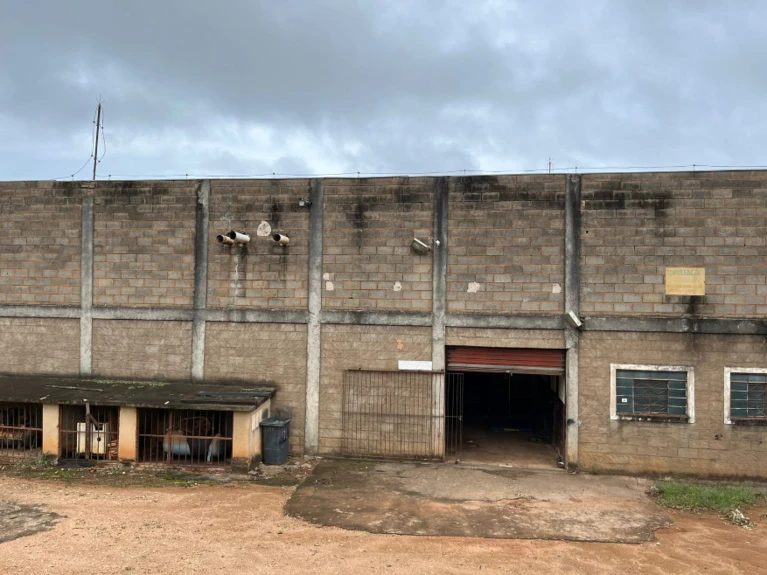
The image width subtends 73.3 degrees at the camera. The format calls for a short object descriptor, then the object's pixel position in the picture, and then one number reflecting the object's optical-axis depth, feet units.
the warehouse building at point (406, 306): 35.73
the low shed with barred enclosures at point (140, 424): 35.37
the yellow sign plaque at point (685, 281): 35.83
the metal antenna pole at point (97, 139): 63.52
